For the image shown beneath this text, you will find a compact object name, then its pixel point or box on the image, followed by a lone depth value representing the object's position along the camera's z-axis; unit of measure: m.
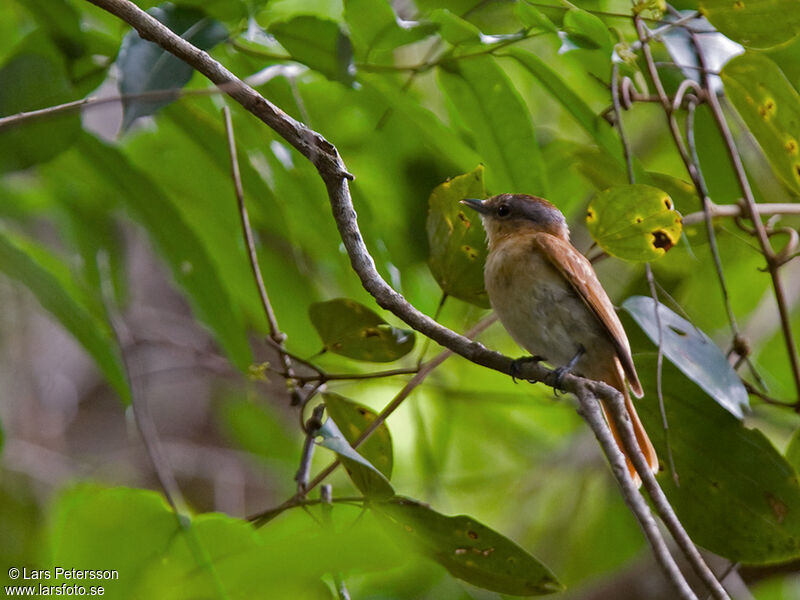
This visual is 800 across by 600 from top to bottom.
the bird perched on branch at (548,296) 6.18
